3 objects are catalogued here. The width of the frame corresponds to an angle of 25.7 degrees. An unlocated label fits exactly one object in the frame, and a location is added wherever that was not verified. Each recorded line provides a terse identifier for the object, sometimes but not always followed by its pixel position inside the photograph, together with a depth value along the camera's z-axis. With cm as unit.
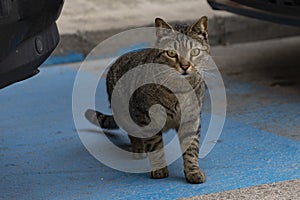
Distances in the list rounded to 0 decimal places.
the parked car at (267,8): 421
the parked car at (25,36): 249
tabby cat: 304
